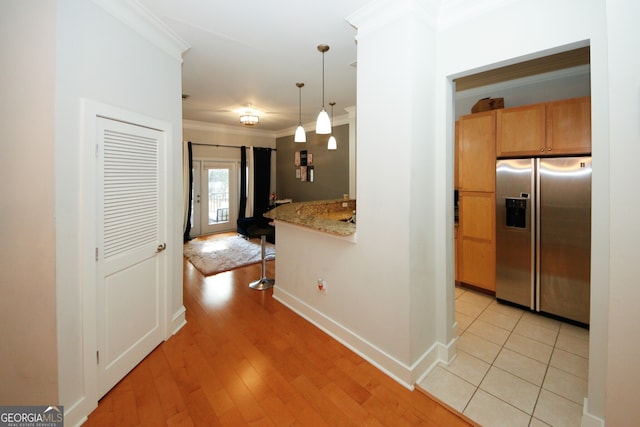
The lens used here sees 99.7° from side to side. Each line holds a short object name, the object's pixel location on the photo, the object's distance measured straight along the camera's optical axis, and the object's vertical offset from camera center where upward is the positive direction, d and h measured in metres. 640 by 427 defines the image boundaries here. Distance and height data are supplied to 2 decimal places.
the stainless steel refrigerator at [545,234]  2.63 -0.25
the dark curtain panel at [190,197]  6.40 +0.33
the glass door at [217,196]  6.97 +0.39
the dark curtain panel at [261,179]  7.42 +0.88
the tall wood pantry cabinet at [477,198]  3.19 +0.16
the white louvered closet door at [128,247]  1.85 -0.28
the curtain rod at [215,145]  6.56 +1.68
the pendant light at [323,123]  2.82 +0.93
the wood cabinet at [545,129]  2.59 +0.85
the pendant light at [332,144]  4.52 +1.13
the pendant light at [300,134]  3.54 +1.02
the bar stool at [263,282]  3.74 -1.02
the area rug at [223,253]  4.60 -0.84
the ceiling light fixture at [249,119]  5.04 +1.72
